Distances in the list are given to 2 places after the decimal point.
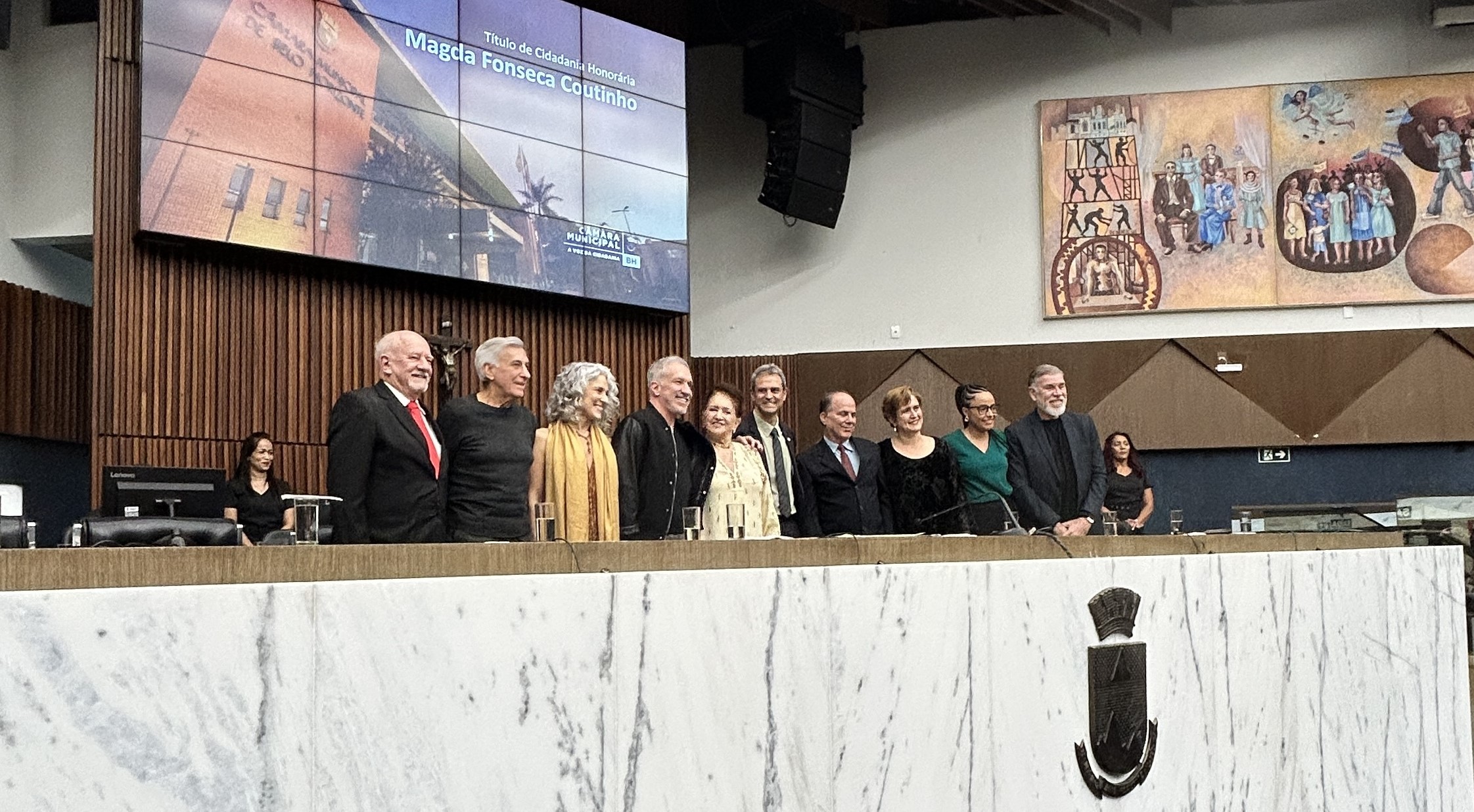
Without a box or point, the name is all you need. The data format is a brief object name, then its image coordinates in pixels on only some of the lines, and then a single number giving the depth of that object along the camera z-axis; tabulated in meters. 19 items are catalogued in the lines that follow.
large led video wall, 6.95
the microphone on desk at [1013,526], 3.60
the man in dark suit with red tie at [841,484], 4.94
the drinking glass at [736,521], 3.22
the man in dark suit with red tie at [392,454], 3.64
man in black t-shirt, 3.93
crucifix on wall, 8.12
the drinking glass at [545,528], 2.86
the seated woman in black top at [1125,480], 8.42
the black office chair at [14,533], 2.29
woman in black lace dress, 4.83
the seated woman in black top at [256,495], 6.41
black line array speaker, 9.73
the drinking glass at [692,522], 3.10
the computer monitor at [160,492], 3.58
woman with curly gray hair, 3.92
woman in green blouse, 4.96
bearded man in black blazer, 5.14
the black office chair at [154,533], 2.78
